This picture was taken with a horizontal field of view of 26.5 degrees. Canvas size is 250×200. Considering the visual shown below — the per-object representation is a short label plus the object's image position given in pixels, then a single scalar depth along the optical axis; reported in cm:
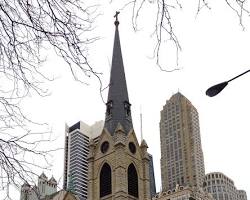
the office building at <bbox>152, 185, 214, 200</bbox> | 12300
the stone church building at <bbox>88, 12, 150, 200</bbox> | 5490
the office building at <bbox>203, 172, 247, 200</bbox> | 16325
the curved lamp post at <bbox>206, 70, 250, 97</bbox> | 1097
